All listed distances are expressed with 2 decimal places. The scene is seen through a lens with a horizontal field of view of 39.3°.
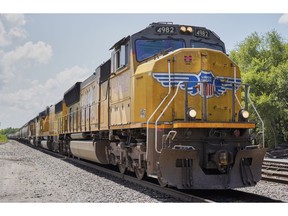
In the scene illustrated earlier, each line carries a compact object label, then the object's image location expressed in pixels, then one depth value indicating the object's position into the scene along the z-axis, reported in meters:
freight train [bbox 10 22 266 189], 6.89
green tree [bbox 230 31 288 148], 23.89
